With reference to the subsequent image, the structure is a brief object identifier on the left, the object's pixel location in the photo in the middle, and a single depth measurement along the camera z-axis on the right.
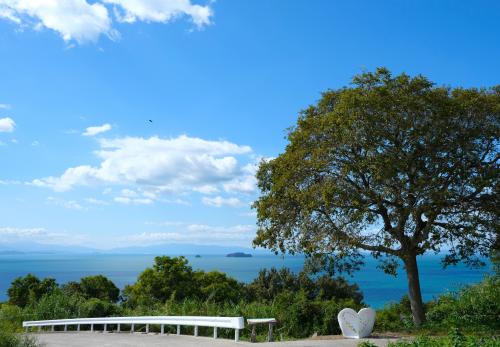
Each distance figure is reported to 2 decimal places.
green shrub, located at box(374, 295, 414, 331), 17.17
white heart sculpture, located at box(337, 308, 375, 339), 14.16
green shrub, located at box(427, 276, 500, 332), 16.00
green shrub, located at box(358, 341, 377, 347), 10.02
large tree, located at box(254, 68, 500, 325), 16.31
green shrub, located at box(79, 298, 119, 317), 23.55
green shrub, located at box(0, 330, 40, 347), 9.99
